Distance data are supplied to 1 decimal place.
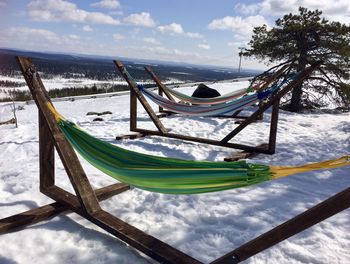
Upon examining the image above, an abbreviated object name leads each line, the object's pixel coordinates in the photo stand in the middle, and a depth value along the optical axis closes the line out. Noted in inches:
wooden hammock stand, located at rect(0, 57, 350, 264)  57.4
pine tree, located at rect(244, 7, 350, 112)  328.5
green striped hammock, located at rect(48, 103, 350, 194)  67.8
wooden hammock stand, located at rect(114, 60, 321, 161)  164.8
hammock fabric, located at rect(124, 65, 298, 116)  186.3
